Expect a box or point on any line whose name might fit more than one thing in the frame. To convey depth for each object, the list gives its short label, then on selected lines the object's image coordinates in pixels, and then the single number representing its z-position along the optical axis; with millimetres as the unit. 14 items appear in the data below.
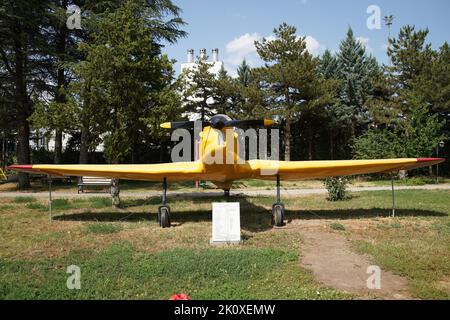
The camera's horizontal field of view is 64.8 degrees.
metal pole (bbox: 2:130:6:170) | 34850
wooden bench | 18578
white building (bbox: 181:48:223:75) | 50938
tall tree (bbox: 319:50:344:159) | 33156
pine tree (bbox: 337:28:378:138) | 33969
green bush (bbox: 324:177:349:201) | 15578
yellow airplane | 9047
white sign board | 8234
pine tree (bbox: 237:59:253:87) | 39028
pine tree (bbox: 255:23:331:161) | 28859
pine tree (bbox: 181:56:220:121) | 34781
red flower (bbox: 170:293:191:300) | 4384
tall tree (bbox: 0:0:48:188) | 20391
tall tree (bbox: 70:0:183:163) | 13312
